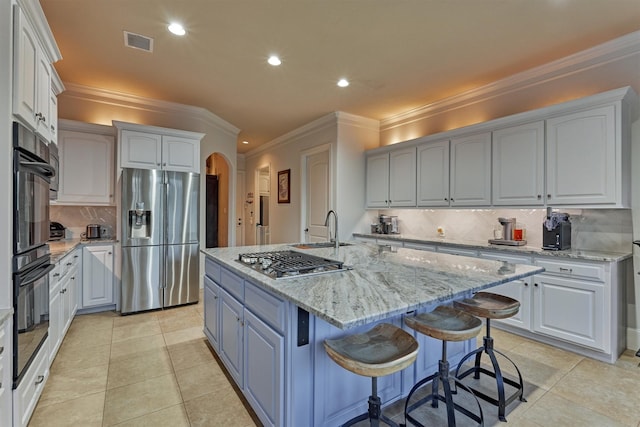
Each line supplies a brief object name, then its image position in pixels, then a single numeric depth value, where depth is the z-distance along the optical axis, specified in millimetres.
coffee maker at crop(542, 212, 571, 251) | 2814
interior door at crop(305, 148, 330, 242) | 4973
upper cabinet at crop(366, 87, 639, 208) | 2523
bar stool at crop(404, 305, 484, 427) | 1527
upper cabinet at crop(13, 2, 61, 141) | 1581
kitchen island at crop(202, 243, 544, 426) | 1285
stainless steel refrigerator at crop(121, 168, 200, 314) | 3518
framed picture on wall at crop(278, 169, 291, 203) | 5914
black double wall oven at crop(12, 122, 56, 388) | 1540
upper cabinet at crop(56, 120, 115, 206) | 3516
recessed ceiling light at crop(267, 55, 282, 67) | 2979
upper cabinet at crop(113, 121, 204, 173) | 3574
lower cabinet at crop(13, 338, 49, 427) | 1520
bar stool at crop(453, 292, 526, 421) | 1811
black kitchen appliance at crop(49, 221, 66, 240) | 3475
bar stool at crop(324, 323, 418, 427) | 1191
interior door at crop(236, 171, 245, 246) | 7750
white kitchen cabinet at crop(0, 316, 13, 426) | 1368
